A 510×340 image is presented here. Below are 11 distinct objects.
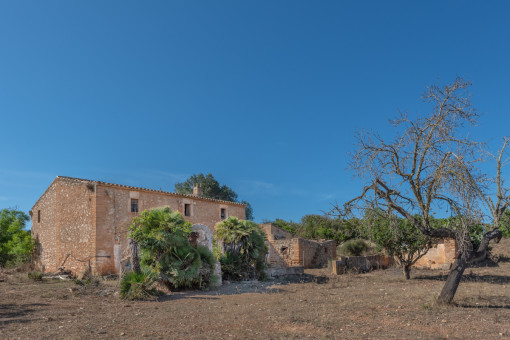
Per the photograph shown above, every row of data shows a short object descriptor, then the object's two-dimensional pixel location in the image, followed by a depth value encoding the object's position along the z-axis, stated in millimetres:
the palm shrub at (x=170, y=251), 12875
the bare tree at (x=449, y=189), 8531
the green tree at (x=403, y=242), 16281
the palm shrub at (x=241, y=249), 16297
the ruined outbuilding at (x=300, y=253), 24250
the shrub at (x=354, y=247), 28484
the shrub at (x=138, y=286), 11305
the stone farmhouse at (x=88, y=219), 19750
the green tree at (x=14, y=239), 23797
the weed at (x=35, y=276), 17656
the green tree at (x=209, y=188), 47500
